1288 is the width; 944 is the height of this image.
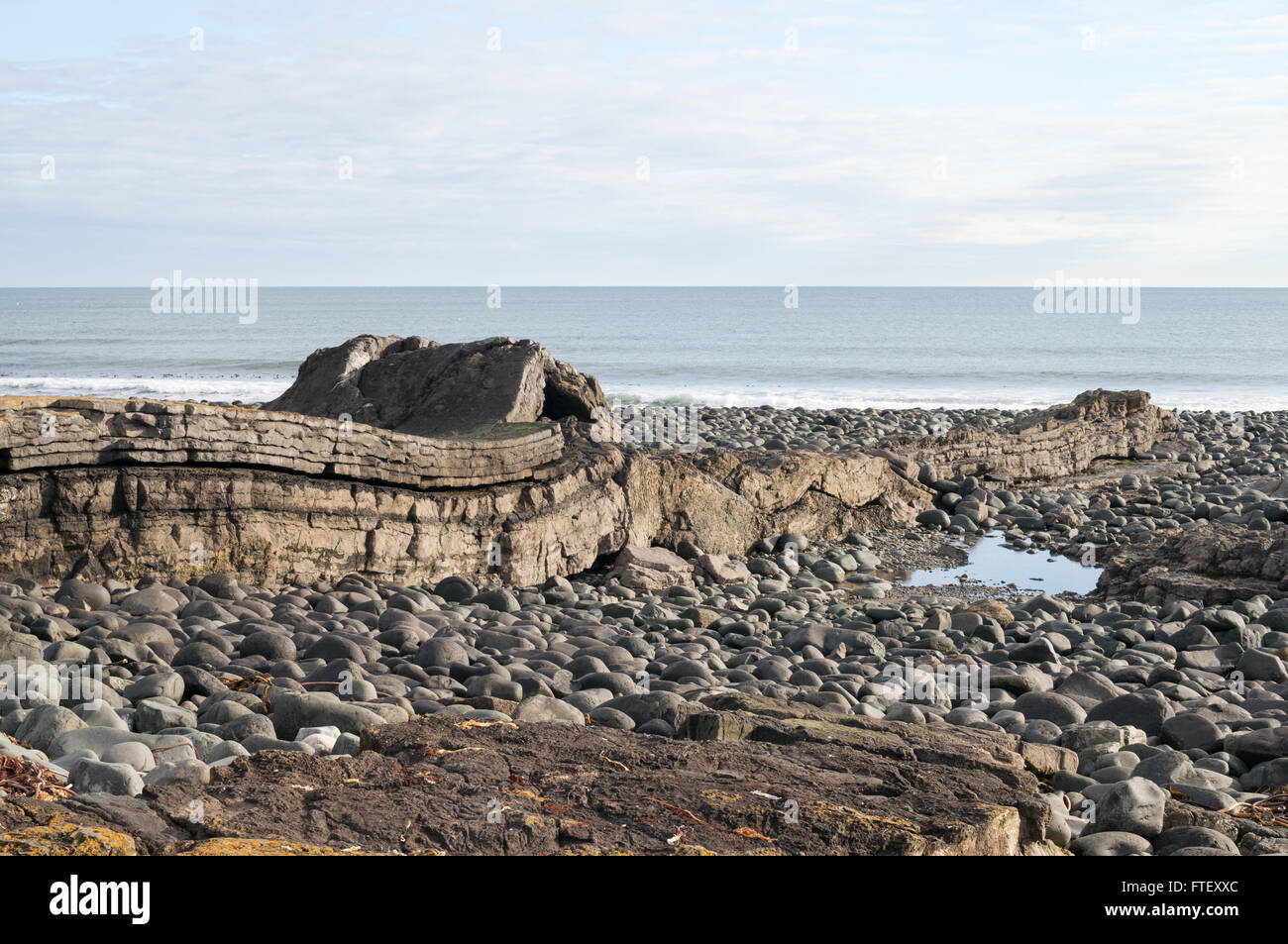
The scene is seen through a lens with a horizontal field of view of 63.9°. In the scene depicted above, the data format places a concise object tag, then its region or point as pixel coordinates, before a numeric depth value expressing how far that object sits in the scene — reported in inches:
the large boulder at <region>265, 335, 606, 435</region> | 402.3
